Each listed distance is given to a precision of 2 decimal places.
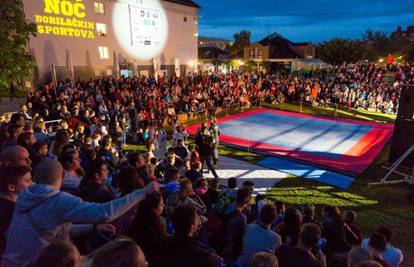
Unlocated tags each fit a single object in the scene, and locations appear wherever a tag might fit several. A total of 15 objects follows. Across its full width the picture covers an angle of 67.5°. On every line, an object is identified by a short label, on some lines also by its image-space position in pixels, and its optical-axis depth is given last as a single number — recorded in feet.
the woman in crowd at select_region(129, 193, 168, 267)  8.91
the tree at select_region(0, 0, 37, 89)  37.04
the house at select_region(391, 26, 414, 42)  233.21
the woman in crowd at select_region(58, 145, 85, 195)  13.75
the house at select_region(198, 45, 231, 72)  175.42
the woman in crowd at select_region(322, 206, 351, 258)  16.25
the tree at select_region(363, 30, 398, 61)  207.32
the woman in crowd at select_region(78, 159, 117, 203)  11.18
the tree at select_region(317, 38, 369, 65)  147.02
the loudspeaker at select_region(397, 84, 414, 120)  38.78
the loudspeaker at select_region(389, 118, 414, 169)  38.01
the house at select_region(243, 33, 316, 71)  180.71
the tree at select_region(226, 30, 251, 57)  236.43
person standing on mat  34.65
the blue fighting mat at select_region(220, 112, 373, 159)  48.14
